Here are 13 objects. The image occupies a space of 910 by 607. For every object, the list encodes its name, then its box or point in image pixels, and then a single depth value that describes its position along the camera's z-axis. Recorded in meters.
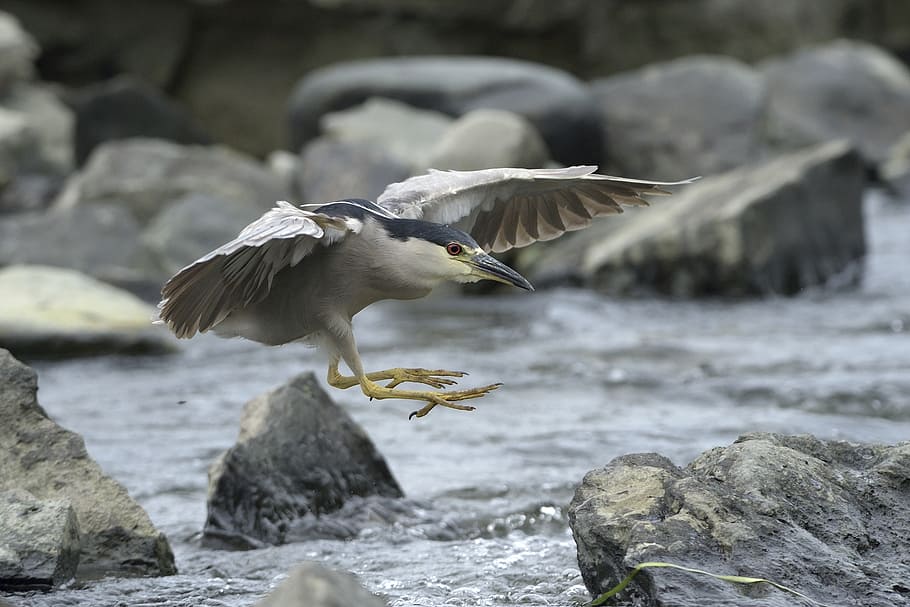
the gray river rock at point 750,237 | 17.39
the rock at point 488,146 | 19.20
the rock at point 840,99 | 26.42
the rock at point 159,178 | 21.80
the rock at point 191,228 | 19.41
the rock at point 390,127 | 22.56
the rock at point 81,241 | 18.89
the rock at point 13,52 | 26.81
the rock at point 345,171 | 20.37
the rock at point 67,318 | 14.45
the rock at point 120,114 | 26.78
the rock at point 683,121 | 24.16
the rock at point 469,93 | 23.91
